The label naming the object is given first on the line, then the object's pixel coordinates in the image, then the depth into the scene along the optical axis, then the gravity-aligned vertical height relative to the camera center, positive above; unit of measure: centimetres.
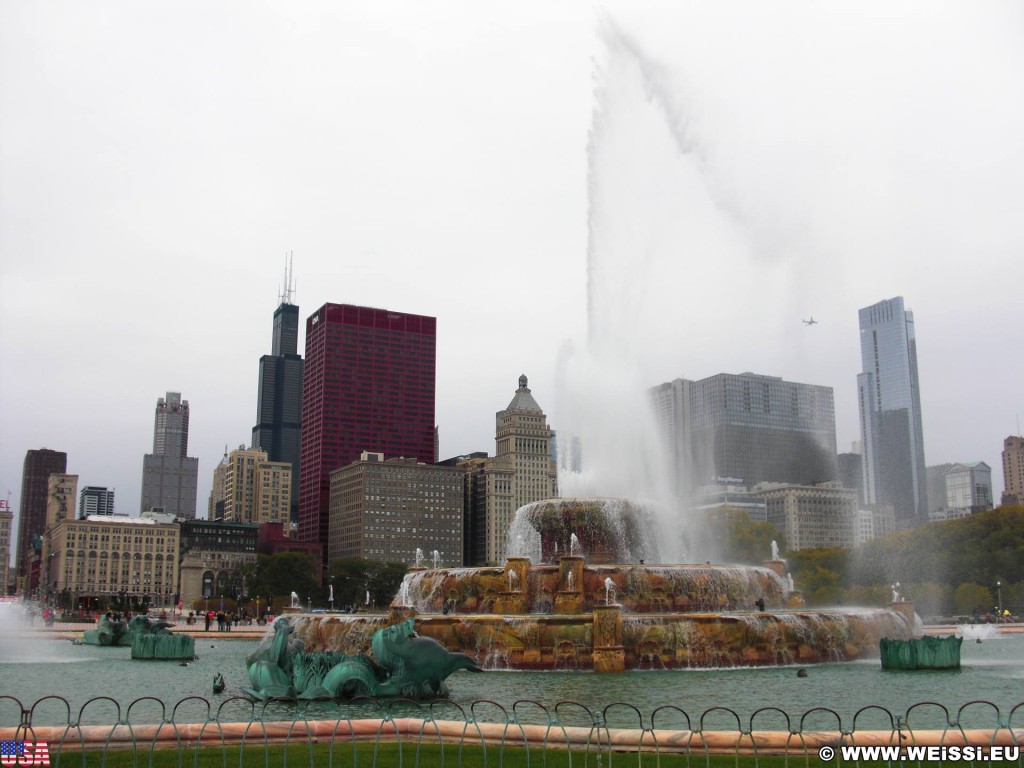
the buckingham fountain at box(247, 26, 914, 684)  3412 -126
